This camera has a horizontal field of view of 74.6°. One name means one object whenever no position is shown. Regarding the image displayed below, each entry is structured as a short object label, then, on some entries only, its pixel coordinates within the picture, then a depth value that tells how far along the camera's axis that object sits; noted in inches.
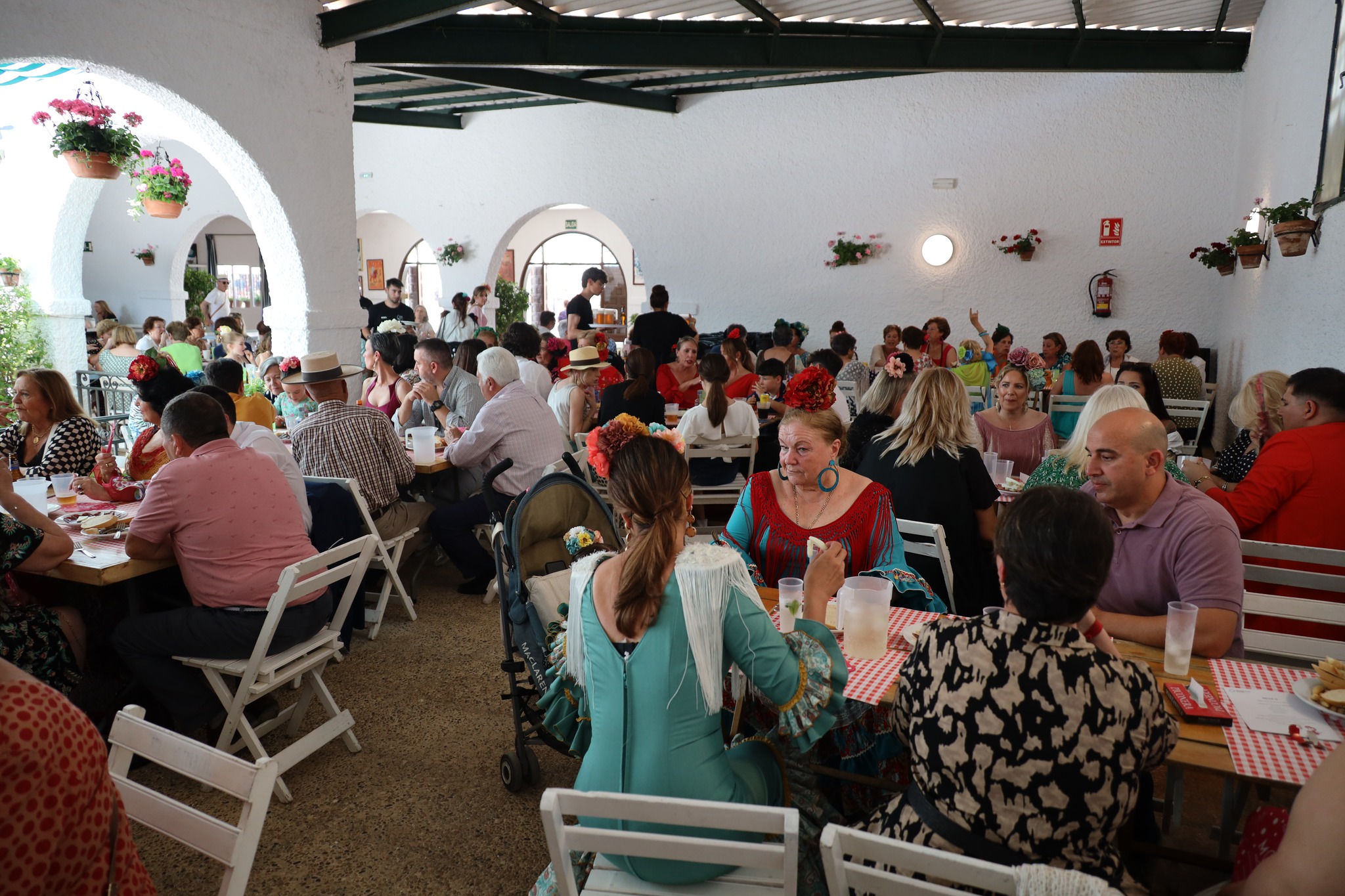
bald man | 86.6
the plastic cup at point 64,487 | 143.9
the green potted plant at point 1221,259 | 287.7
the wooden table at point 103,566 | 113.8
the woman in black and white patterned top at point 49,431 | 157.8
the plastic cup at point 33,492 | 126.0
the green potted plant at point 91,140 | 228.7
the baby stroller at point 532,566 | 108.0
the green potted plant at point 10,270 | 308.3
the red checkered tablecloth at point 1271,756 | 64.2
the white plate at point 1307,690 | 72.3
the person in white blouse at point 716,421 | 207.9
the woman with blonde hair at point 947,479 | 129.6
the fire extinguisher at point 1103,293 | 354.9
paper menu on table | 70.2
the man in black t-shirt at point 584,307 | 350.6
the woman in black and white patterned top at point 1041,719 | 57.5
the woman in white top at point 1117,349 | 308.8
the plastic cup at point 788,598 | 88.0
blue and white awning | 287.4
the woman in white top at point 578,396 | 227.8
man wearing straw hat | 165.5
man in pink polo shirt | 114.3
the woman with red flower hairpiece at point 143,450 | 145.9
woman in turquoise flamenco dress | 70.1
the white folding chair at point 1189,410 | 242.8
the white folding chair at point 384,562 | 154.3
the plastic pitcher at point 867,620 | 82.5
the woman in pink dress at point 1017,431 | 172.6
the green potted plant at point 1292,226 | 174.7
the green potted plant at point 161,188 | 281.9
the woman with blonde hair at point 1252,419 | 141.1
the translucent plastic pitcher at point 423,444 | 188.1
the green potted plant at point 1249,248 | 247.8
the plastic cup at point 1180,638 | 79.1
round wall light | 381.1
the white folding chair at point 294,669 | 110.0
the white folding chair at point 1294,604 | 96.3
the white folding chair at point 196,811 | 61.7
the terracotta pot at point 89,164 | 232.1
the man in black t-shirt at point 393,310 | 405.4
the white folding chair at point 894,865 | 50.7
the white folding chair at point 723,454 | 201.5
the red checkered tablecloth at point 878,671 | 75.7
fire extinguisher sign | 352.2
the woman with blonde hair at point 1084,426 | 118.1
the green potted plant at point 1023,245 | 362.0
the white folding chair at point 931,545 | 115.2
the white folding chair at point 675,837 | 55.1
